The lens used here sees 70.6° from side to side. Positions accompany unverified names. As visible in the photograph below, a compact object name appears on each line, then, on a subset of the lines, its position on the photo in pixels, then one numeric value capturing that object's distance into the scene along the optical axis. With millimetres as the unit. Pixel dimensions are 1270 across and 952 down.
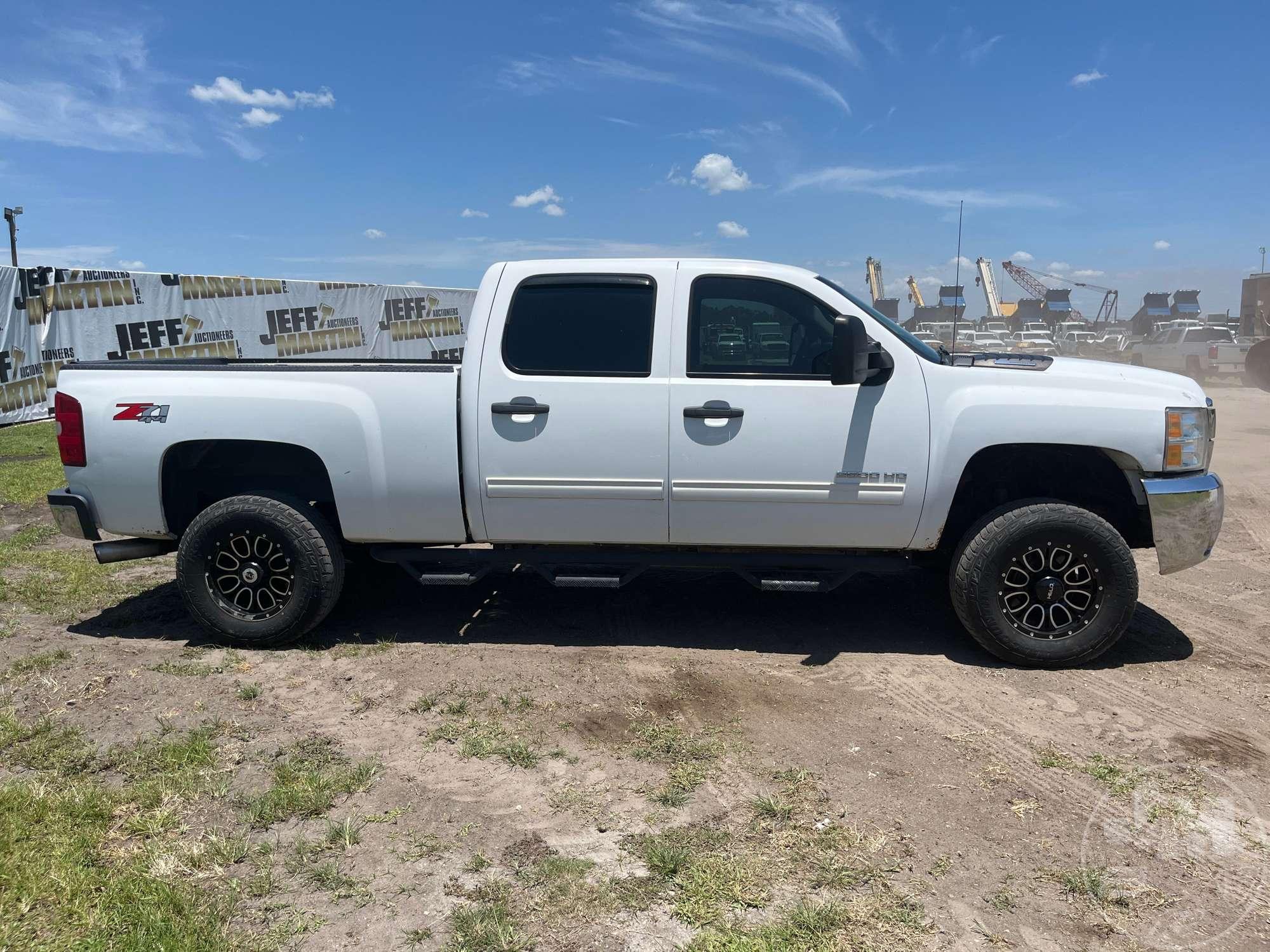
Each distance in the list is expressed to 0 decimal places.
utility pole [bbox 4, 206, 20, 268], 31719
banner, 15500
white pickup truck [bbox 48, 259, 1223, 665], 4422
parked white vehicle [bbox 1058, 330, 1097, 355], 37625
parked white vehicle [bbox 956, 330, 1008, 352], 30464
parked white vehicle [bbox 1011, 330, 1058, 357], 29819
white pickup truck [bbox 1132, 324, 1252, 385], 24734
